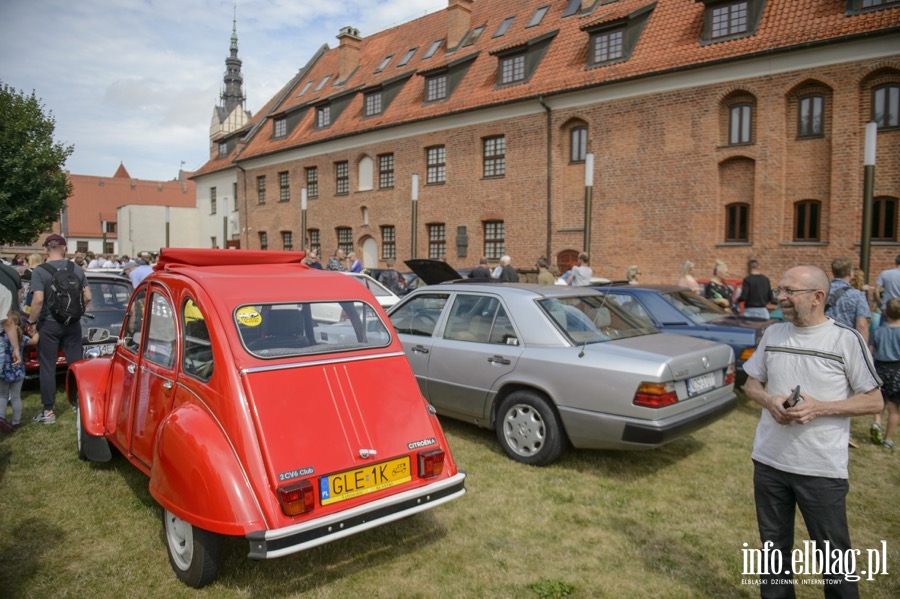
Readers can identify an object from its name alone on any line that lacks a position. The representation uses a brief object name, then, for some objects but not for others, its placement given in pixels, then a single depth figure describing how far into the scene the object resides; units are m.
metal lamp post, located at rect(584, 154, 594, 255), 15.70
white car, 12.67
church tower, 58.81
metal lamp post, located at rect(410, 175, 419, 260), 20.40
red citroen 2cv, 3.32
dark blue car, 7.82
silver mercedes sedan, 5.16
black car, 7.90
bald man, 2.94
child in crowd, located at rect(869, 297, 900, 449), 6.16
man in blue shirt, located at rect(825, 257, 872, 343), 6.87
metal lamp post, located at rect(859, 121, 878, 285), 11.20
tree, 29.39
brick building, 16.08
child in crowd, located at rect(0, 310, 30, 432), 6.18
